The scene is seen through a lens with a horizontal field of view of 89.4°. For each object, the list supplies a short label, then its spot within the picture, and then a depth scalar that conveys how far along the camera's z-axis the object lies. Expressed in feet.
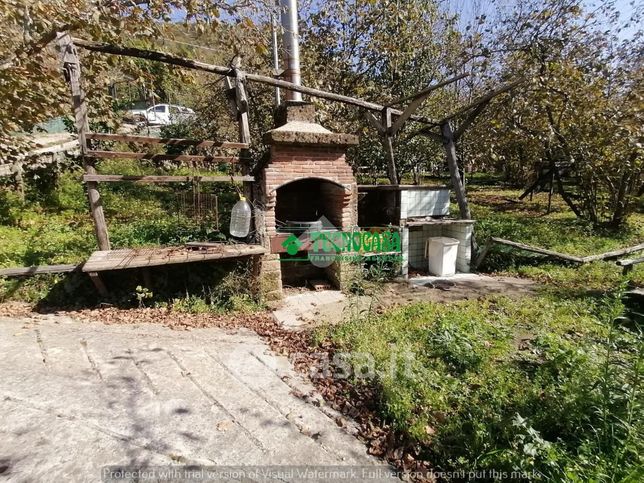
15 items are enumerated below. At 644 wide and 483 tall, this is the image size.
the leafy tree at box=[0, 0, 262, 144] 14.34
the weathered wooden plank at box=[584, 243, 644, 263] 23.00
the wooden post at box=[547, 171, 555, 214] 38.52
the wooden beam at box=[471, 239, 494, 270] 24.36
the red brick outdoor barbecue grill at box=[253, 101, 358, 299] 17.92
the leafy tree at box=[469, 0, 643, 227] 25.26
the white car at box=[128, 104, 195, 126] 37.28
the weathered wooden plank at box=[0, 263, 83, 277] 16.22
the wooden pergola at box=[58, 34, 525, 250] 14.73
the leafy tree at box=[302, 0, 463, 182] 29.94
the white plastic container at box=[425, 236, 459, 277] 23.70
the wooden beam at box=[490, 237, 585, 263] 23.38
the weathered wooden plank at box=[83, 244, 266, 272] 14.64
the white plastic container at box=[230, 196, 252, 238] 17.08
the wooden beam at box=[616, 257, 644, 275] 18.84
